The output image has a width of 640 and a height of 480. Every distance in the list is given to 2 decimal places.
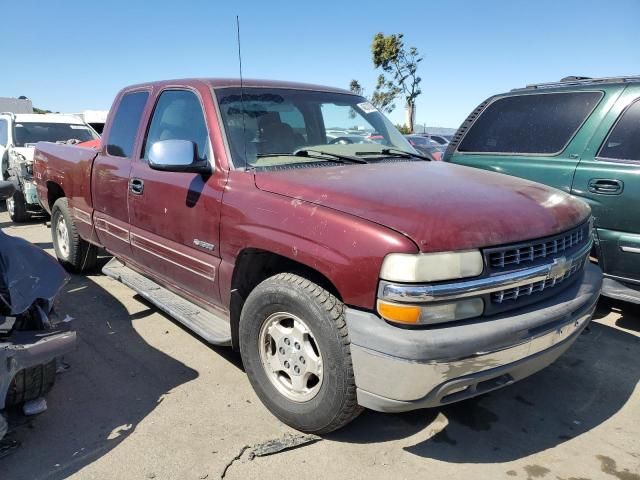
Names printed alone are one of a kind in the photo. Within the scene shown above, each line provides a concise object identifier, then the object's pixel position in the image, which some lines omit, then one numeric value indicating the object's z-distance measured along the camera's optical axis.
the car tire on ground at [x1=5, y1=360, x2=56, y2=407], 2.57
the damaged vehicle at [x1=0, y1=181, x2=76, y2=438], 2.44
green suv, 3.77
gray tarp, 2.69
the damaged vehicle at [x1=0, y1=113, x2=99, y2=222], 8.16
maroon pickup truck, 2.13
